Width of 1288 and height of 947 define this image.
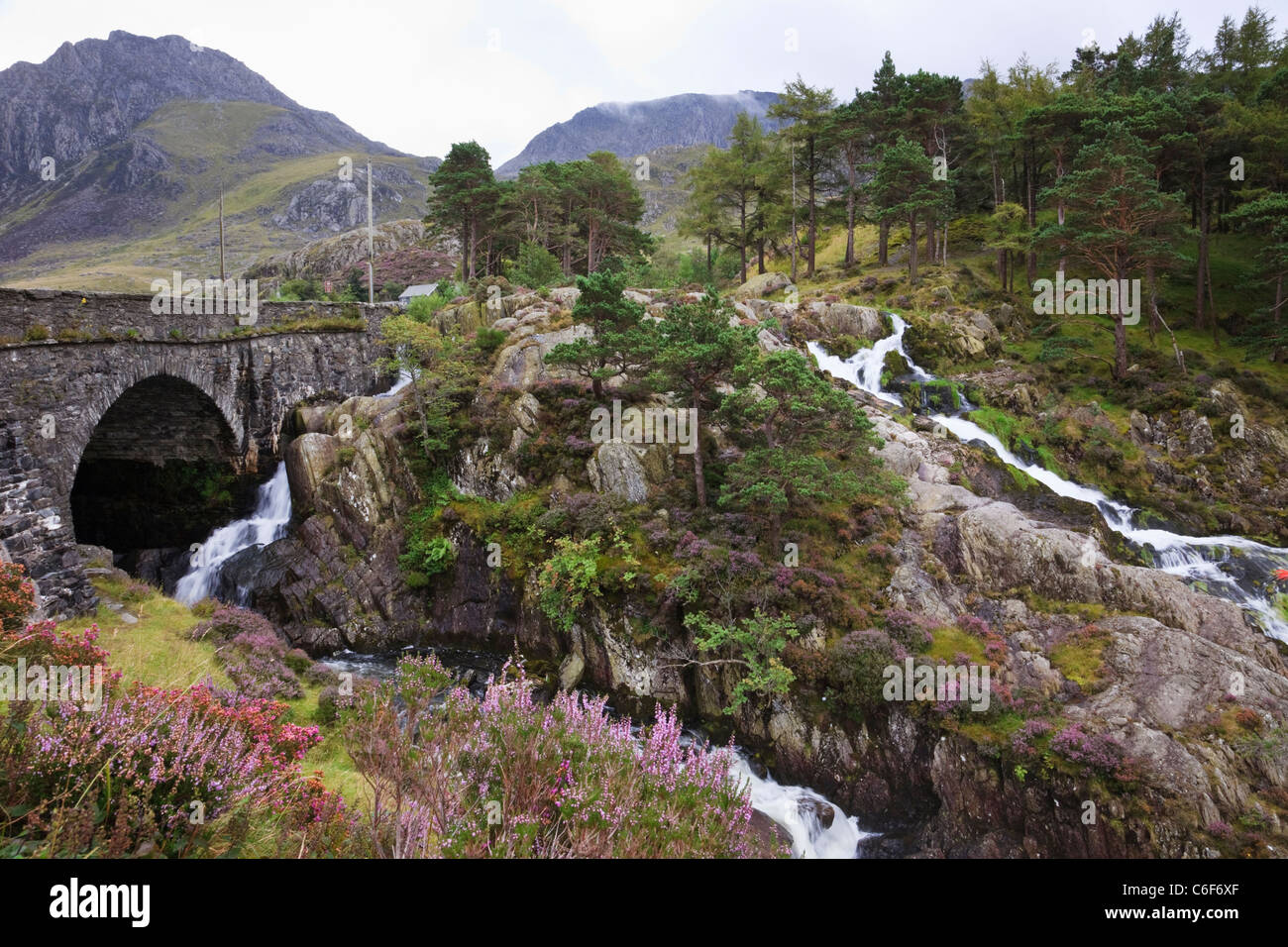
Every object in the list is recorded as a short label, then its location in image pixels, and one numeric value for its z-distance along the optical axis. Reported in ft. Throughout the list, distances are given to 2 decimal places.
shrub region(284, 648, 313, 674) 46.14
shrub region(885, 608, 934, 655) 42.04
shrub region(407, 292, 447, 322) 99.86
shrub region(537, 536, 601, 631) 50.72
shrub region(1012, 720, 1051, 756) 34.40
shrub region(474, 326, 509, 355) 81.41
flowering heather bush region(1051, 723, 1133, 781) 32.30
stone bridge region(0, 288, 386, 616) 43.16
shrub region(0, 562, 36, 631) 30.73
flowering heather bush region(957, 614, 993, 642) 43.27
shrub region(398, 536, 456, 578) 61.87
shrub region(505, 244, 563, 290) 99.45
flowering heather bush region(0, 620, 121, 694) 26.20
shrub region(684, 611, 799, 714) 41.37
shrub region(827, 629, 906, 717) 39.70
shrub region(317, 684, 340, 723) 37.24
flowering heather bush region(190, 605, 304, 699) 37.93
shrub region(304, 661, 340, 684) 44.24
